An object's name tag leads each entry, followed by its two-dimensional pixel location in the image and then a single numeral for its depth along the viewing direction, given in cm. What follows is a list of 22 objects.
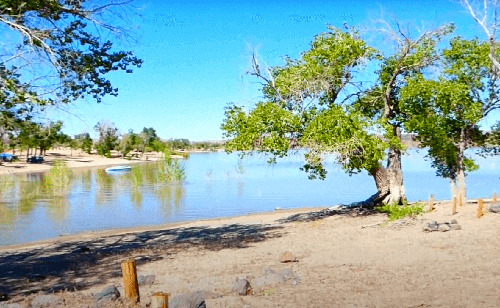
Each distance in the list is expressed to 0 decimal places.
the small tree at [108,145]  10322
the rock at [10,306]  729
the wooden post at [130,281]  749
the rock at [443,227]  1445
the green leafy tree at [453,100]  1866
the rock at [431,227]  1454
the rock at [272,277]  869
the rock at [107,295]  752
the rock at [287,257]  1138
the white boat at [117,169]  7106
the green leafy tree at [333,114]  1697
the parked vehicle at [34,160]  8029
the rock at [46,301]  772
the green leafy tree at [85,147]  9835
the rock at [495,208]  1643
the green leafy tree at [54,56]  952
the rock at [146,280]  950
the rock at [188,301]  671
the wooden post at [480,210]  1599
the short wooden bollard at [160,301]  653
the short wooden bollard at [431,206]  1841
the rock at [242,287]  809
